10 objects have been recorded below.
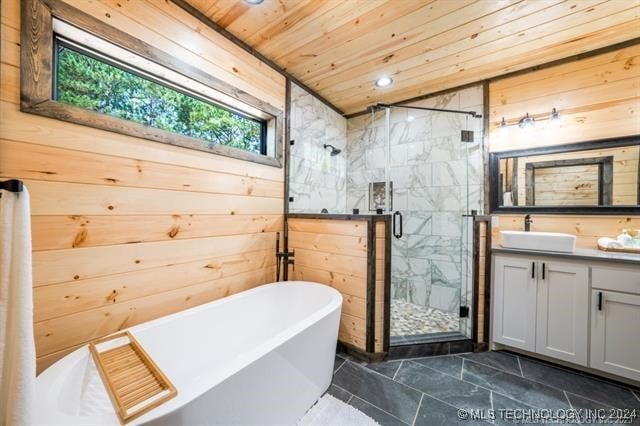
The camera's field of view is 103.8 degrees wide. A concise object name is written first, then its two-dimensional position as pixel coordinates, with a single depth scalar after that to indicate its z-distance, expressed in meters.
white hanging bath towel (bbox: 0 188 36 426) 0.63
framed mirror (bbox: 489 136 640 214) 2.10
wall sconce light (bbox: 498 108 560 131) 2.36
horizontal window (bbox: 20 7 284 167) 1.21
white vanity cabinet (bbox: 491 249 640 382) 1.74
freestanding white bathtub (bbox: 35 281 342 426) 0.86
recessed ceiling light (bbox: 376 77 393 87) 2.71
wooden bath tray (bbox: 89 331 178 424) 0.81
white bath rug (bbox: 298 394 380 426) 1.43
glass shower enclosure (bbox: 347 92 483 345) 2.67
